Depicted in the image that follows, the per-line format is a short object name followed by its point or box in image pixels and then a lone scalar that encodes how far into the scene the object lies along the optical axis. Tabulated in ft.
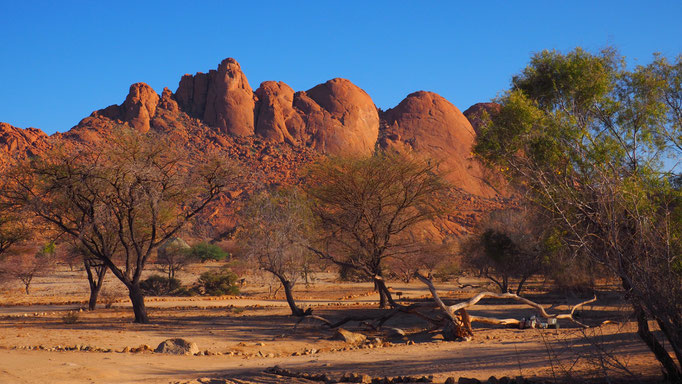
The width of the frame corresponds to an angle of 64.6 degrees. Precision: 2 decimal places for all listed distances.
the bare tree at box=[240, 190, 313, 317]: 71.00
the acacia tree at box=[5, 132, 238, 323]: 57.57
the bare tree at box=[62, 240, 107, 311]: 79.90
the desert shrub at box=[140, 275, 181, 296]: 125.06
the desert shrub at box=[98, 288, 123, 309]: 88.00
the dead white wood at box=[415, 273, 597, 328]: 46.29
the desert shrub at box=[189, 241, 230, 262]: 185.29
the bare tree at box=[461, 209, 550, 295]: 96.12
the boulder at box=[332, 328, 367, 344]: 50.08
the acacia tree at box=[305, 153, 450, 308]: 77.56
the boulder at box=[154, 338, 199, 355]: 42.04
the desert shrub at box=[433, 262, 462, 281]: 135.95
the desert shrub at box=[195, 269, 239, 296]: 123.85
